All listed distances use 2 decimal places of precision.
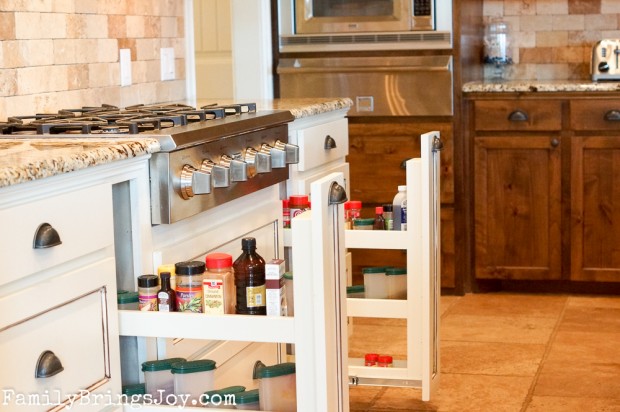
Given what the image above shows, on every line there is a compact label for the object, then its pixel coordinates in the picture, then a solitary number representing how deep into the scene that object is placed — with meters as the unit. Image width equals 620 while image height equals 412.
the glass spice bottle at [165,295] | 2.76
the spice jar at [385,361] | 3.96
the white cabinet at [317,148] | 4.22
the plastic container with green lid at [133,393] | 2.74
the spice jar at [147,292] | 2.74
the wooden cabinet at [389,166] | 6.05
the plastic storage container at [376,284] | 3.95
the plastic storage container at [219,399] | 2.70
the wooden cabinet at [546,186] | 5.86
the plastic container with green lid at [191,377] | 2.73
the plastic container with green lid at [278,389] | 2.67
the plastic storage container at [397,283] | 3.93
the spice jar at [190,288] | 2.75
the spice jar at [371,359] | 3.99
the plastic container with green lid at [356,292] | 4.05
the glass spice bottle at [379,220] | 3.89
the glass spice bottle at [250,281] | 2.71
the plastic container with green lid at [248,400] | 2.68
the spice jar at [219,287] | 2.73
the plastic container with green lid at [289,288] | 2.82
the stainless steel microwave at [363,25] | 5.96
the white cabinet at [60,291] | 2.24
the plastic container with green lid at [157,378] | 2.75
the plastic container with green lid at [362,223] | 3.91
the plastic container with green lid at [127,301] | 2.78
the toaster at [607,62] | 6.06
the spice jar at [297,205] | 3.89
